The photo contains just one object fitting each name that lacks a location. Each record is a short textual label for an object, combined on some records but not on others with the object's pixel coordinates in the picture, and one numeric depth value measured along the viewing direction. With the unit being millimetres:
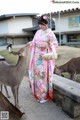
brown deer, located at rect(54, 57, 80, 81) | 4209
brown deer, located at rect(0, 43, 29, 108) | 2603
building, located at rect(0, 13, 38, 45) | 19271
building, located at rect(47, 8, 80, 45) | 14071
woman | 2725
